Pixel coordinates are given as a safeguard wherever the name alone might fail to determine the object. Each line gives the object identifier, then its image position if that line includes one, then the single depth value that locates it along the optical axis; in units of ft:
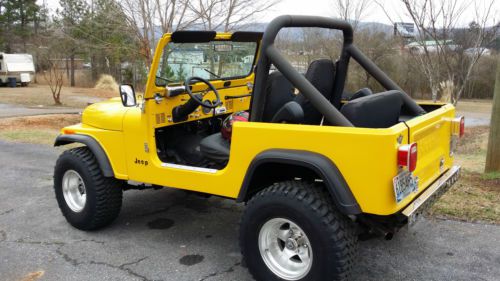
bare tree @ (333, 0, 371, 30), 49.26
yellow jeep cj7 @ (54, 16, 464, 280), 8.95
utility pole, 18.31
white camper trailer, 106.01
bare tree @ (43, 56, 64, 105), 60.64
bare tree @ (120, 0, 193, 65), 30.32
